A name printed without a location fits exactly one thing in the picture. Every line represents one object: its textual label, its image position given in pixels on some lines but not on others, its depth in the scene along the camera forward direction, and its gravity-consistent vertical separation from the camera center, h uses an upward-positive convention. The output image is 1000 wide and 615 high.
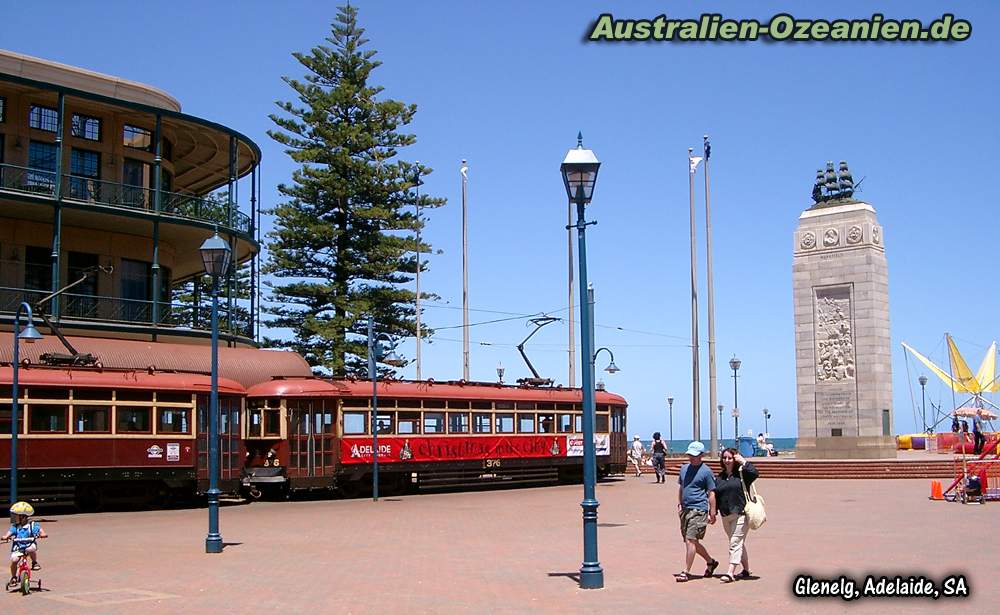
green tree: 45.53 +7.94
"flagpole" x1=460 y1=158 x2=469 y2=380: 49.84 +5.65
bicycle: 12.23 -1.61
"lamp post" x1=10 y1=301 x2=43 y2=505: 20.86 +0.66
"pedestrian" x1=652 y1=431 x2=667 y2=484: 37.12 -1.37
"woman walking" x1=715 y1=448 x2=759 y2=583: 12.59 -0.98
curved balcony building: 31.14 +6.15
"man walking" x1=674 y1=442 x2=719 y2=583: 12.61 -0.97
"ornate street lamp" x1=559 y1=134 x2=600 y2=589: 12.33 +0.85
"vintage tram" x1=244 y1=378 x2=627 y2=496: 28.09 -0.46
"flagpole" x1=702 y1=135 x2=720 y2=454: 43.09 +2.83
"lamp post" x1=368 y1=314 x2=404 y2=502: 28.16 +0.53
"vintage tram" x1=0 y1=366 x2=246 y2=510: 23.33 -0.29
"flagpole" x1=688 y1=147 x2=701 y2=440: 45.72 +4.03
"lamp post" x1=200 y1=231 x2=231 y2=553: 16.28 +0.91
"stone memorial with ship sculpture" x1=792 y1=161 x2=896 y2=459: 40.34 +2.80
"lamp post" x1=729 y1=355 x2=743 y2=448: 53.59 +2.15
